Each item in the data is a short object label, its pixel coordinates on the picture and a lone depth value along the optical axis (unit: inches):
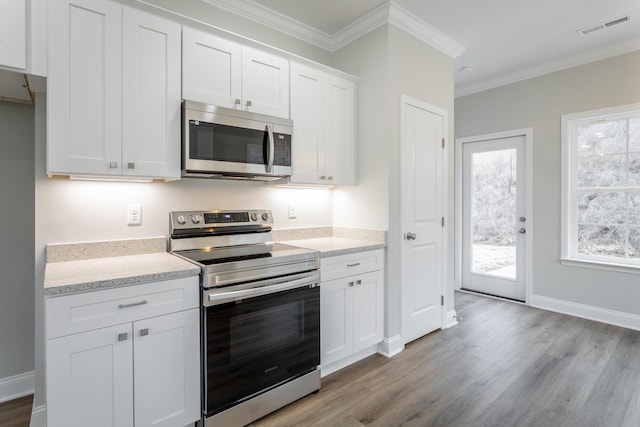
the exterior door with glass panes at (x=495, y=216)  162.2
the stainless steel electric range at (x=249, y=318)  69.6
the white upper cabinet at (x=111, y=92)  65.4
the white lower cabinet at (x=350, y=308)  93.6
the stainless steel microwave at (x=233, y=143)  79.8
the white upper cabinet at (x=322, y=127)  102.4
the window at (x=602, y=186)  132.6
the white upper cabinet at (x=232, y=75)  81.2
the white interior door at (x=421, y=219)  115.8
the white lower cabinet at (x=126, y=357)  56.1
